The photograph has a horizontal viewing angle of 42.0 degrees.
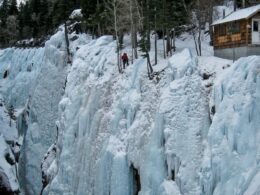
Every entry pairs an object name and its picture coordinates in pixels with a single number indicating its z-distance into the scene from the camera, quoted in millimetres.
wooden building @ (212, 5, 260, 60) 22824
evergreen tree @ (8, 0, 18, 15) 68147
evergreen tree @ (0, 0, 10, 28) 64020
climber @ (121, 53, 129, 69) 28152
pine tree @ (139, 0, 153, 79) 25953
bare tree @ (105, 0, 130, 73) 29139
